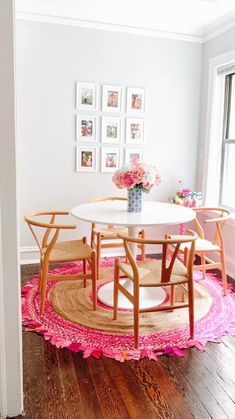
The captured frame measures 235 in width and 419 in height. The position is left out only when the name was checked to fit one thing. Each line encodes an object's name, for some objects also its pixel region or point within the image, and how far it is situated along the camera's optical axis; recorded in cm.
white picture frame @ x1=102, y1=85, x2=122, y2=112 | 381
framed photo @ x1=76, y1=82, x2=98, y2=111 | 373
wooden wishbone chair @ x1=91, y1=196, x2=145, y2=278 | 318
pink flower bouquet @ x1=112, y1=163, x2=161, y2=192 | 269
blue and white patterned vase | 280
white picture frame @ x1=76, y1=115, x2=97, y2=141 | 379
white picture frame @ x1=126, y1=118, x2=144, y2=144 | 395
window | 387
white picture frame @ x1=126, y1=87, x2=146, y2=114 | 390
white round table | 252
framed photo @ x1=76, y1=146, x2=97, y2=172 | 383
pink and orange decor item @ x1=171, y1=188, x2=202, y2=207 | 391
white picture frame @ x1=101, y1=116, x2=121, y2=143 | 387
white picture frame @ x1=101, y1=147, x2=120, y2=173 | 391
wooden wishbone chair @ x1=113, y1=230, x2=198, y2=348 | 218
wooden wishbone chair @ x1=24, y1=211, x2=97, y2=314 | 262
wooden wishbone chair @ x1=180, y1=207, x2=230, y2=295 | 297
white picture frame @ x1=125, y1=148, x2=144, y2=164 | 400
